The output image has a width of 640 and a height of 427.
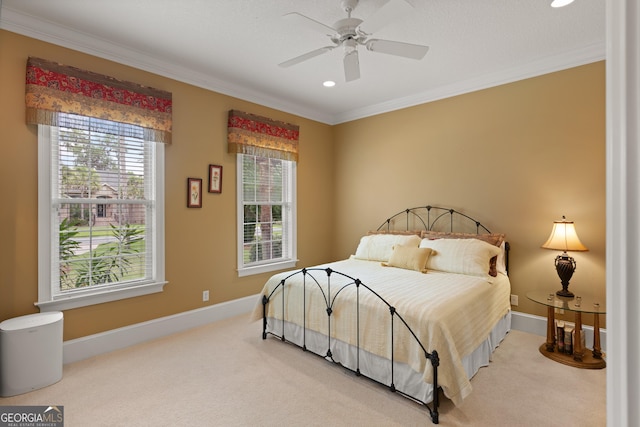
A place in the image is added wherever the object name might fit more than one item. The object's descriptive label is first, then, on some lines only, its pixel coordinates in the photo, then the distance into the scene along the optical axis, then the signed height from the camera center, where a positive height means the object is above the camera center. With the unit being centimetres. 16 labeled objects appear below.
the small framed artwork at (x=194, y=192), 372 +23
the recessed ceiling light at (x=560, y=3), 248 +162
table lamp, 308 -32
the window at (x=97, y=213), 281 -1
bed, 221 -79
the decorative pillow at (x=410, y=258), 352 -51
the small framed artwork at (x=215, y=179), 393 +41
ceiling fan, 222 +134
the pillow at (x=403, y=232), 436 -28
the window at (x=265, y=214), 431 -3
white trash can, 238 -107
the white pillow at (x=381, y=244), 404 -42
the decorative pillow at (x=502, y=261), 353 -55
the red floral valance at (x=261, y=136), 410 +103
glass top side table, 276 -111
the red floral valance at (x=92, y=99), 270 +106
